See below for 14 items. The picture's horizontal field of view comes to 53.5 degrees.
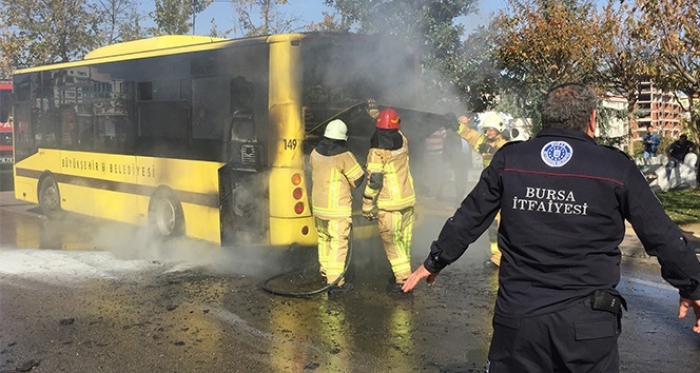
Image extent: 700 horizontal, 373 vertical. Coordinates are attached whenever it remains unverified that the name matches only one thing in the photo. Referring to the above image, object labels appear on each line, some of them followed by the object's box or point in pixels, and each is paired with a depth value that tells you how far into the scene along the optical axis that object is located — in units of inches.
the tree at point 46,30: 815.1
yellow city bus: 303.0
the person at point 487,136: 313.3
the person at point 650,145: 797.2
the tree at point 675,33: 397.4
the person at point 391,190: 267.3
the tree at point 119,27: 867.4
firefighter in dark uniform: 106.8
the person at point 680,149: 652.1
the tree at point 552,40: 523.2
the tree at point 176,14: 835.8
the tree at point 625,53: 451.5
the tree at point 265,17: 820.0
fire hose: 266.1
